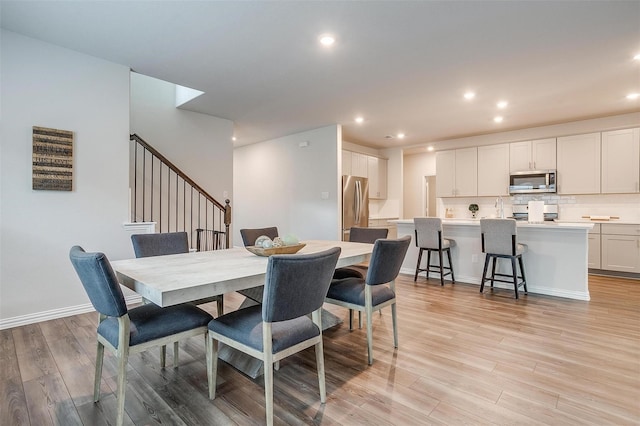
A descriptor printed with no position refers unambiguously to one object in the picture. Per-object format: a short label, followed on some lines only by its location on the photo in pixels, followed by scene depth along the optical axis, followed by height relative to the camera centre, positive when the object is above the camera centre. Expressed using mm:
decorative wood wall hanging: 3010 +524
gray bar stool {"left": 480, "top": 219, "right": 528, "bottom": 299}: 3785 -390
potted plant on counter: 6523 +79
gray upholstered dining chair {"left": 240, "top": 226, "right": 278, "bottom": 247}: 3104 -220
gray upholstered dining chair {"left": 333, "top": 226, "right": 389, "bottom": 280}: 3406 -243
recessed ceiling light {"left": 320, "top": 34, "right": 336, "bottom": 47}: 2791 +1551
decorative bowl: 2254 -268
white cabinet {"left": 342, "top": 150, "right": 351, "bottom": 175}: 6477 +1039
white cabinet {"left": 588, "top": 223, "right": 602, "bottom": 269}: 5023 -555
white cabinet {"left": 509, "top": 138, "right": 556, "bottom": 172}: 5566 +1046
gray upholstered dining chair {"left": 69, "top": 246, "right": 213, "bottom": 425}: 1497 -591
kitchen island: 3781 -575
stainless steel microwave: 5480 +557
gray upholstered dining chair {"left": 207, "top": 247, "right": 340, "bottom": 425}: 1500 -590
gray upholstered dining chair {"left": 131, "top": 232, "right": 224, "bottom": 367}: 2481 -265
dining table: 1489 -336
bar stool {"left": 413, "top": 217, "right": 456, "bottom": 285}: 4366 -390
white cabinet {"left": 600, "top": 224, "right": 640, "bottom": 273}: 4730 -524
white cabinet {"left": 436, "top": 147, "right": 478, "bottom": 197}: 6395 +835
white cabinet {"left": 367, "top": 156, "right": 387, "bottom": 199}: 7176 +833
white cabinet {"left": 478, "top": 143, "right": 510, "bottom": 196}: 6016 +836
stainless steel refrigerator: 5895 +198
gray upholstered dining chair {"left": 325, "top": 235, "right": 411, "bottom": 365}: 2195 -556
